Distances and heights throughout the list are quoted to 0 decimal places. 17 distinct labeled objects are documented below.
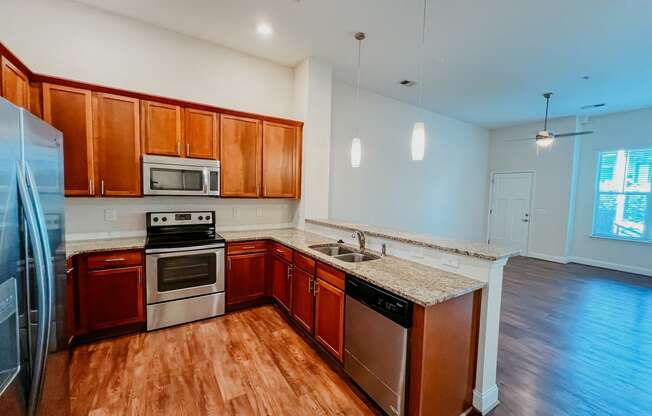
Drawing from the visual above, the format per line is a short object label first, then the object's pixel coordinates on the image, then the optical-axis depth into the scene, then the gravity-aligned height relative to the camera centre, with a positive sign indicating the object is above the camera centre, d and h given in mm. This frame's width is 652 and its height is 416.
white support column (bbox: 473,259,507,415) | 1832 -975
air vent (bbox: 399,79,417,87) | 4418 +1902
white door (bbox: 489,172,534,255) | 6727 -258
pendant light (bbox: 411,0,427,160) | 2086 +432
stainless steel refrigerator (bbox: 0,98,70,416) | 957 -357
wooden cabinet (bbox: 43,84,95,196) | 2451 +546
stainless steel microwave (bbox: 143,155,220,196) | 2871 +153
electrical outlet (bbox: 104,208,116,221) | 2959 -296
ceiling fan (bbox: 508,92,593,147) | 4367 +1030
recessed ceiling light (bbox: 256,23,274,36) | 3028 +1884
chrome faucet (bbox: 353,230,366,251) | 2773 -461
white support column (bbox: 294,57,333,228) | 3773 +919
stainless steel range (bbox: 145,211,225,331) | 2746 -875
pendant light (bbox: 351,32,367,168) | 2720 +509
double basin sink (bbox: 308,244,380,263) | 2691 -616
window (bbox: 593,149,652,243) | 5285 +153
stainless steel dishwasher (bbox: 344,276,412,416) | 1645 -990
